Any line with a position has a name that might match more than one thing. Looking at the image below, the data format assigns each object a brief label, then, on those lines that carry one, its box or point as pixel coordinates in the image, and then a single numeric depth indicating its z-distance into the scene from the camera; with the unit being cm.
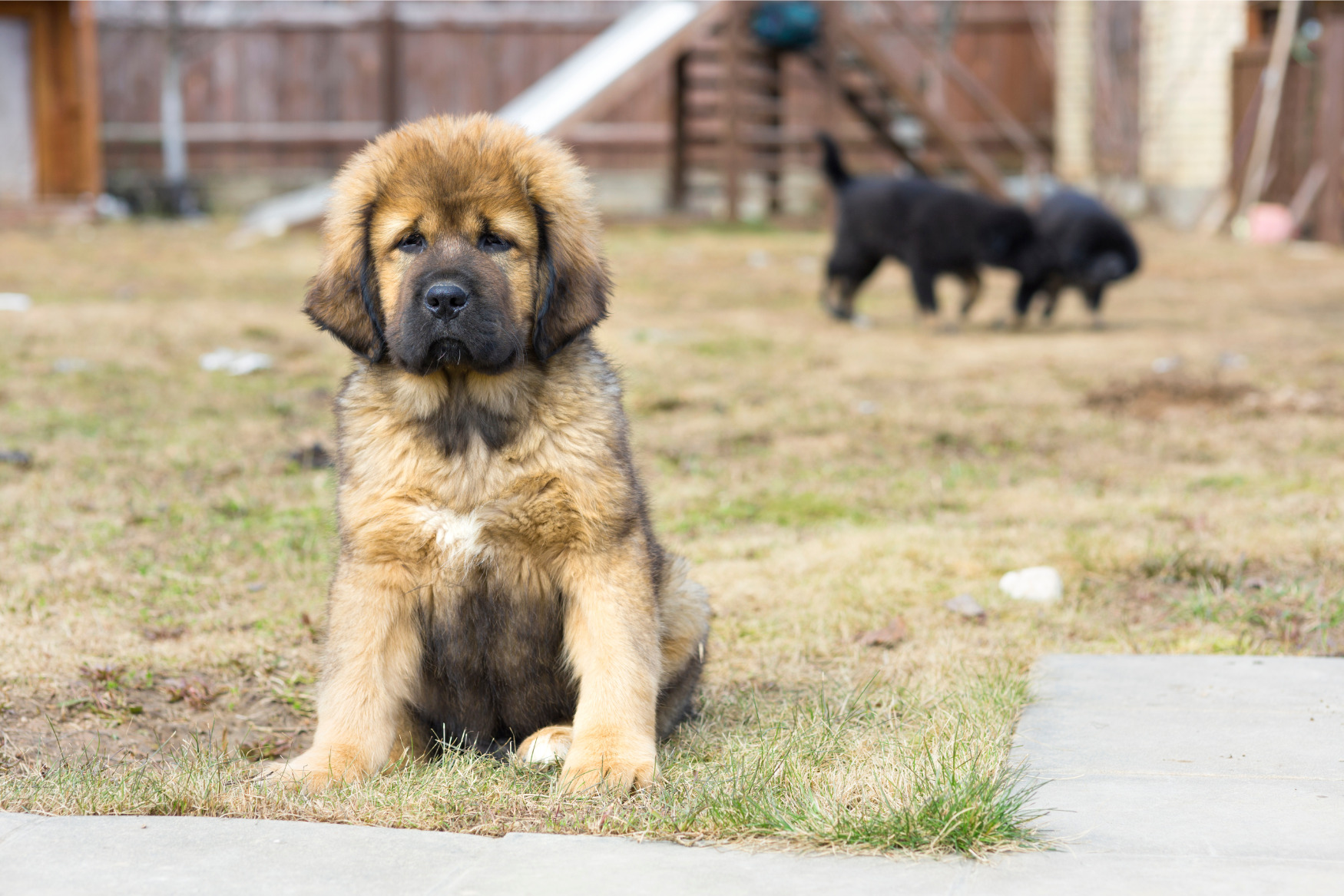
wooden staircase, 1770
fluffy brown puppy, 321
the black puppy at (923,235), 1140
